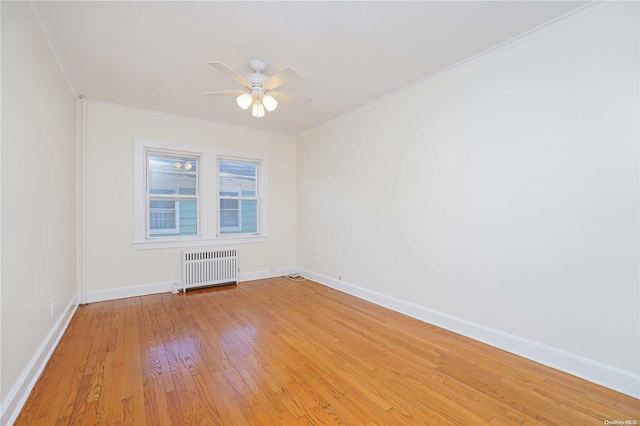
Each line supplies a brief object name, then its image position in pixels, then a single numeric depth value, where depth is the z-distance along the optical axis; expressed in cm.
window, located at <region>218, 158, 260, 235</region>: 498
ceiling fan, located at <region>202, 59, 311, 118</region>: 252
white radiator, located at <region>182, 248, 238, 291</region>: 442
